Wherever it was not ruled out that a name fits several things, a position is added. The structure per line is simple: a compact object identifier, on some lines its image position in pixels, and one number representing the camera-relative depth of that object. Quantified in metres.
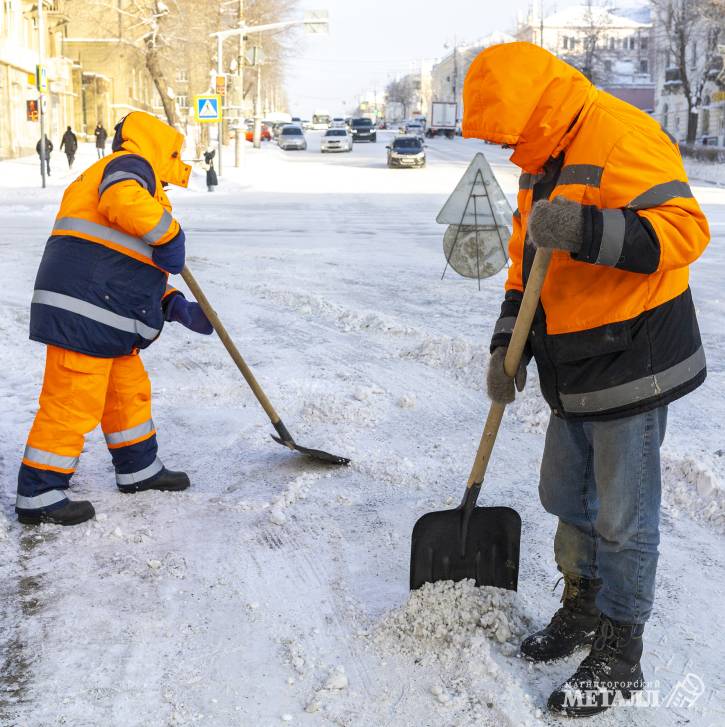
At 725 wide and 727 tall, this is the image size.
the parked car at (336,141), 44.84
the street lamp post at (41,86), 21.39
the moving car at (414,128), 61.15
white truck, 63.69
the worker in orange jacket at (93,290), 3.80
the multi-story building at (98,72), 50.56
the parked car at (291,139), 48.75
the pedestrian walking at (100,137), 33.19
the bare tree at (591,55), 62.47
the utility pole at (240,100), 31.61
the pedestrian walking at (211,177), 22.87
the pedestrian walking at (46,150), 22.75
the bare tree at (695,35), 41.00
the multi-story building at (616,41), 77.00
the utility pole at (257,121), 47.69
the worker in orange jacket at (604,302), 2.35
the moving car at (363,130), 55.47
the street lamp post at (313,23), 25.12
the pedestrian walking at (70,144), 29.92
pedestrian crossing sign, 23.03
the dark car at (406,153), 33.22
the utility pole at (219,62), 27.85
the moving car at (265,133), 63.53
